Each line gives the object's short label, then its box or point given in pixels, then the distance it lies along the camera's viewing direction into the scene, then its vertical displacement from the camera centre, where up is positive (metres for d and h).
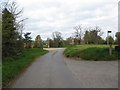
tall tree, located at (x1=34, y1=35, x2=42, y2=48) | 37.02 +0.97
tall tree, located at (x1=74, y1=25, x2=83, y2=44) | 40.68 +3.89
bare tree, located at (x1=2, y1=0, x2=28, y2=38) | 11.12 +4.61
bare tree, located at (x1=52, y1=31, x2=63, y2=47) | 42.64 +2.39
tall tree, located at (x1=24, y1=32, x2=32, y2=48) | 31.49 +1.53
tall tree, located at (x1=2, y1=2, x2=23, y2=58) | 9.27 +1.16
